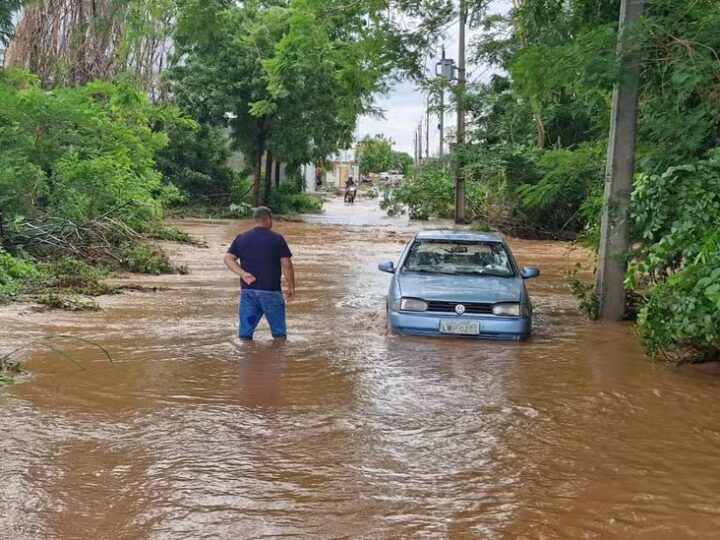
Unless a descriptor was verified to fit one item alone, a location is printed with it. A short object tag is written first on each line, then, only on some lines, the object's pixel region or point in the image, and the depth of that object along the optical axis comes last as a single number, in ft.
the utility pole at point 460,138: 95.87
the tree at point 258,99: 103.86
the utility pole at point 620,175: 34.37
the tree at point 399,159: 447.18
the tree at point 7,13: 32.04
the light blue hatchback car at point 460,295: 30.63
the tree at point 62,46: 74.90
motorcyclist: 183.62
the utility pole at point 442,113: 90.35
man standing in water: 29.50
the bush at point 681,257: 25.25
